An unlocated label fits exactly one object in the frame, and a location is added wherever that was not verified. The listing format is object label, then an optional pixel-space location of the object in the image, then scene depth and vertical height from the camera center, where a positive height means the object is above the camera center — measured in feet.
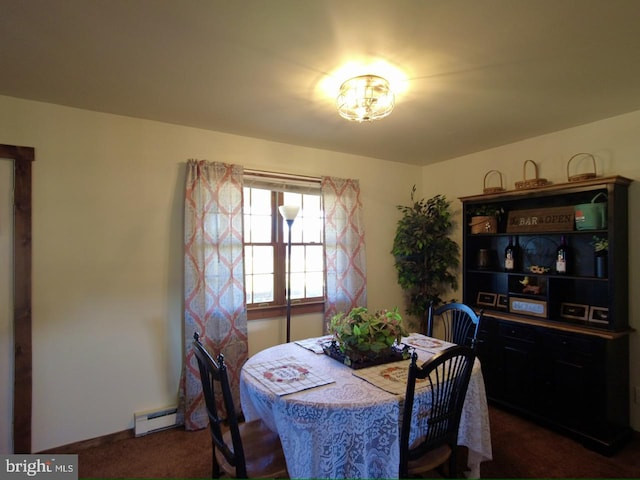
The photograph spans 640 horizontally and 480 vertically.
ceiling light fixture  6.37 +2.74
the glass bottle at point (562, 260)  9.06 -0.53
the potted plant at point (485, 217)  10.62 +0.73
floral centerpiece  6.30 -1.79
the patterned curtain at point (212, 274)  8.88 -0.85
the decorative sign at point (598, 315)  8.57 -1.90
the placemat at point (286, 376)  5.38 -2.27
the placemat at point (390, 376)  5.35 -2.27
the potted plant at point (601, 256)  8.32 -0.39
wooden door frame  7.29 -1.12
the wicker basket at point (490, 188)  10.33 +1.62
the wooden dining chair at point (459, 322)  8.90 -2.18
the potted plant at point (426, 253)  12.17 -0.42
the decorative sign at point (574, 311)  8.98 -1.88
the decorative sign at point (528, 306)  9.33 -1.86
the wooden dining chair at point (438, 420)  5.02 -2.76
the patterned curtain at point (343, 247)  11.26 -0.17
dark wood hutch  8.00 -1.95
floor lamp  9.31 +0.66
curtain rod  10.03 +2.05
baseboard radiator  8.38 -4.41
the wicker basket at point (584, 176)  8.52 +1.61
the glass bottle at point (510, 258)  10.28 -0.53
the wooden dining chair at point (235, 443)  4.75 -3.31
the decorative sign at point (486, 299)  10.94 -1.89
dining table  4.74 -2.55
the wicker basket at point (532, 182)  9.48 +1.63
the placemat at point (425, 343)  7.48 -2.34
